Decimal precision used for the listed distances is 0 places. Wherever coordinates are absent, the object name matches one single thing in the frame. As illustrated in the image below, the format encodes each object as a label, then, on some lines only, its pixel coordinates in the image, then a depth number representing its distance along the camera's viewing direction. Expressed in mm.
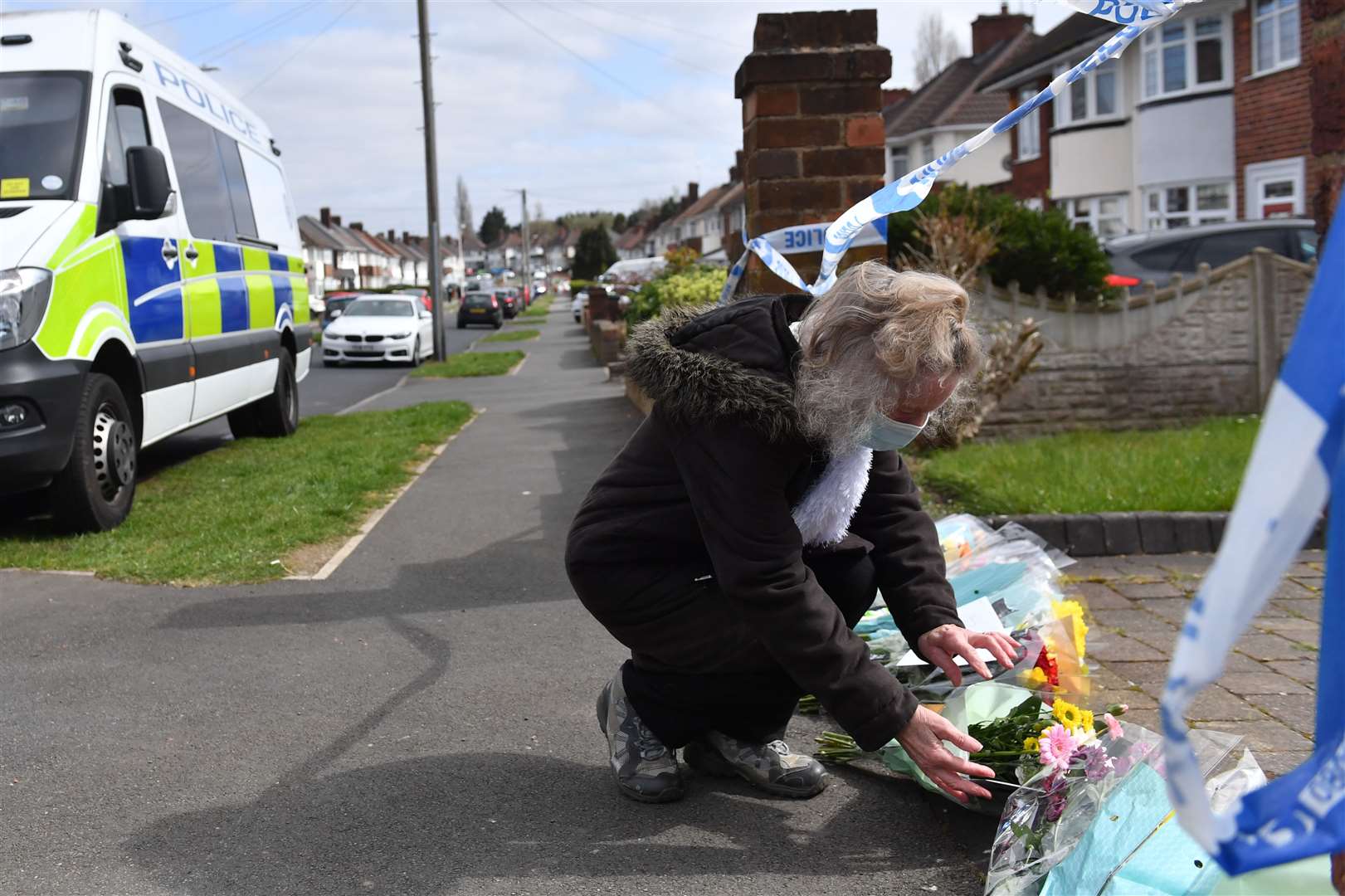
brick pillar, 5848
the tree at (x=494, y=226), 187250
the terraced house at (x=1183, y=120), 23641
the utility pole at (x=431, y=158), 26203
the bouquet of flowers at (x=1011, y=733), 2854
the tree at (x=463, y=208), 138775
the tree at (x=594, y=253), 94625
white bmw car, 24219
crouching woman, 2678
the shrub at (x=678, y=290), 10159
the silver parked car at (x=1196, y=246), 14219
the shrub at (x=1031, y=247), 9359
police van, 5969
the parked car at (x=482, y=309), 46781
